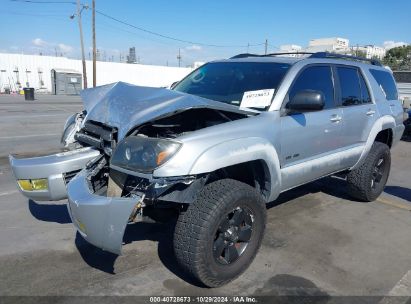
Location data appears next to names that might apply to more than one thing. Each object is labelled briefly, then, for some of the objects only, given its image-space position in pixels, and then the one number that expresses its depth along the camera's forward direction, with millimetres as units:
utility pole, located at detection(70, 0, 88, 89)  34781
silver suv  2746
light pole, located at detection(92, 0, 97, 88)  32947
